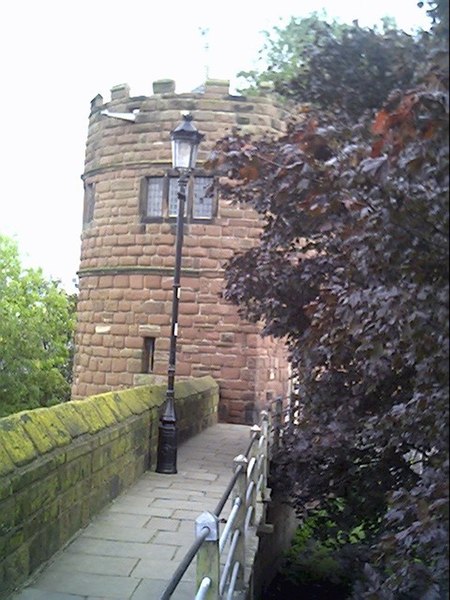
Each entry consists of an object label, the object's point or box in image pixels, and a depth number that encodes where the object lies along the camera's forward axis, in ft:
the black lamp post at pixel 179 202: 29.71
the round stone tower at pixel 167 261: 50.42
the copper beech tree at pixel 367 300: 7.52
